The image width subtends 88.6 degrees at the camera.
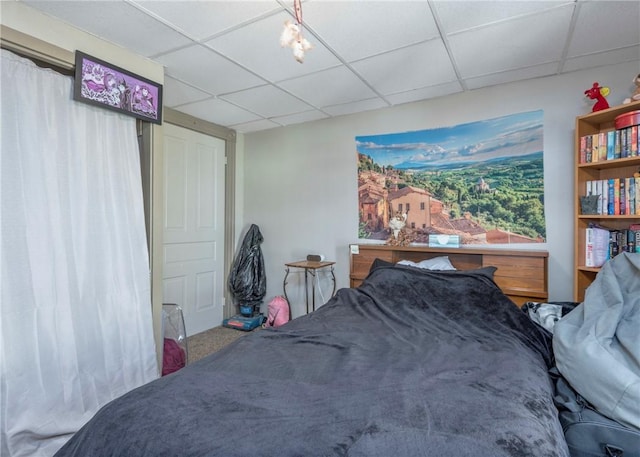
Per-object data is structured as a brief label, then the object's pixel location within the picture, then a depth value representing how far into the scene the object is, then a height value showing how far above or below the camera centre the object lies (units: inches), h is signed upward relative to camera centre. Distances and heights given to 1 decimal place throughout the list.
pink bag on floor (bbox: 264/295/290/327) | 140.1 -38.3
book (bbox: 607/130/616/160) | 81.2 +18.2
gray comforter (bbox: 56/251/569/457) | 36.5 -24.5
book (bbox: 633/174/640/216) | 77.5 +4.9
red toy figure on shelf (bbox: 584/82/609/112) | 85.3 +32.1
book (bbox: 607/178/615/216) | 82.0 +4.6
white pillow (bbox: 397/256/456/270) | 103.4 -14.0
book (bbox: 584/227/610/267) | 84.0 -7.3
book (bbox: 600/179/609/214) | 83.2 +5.4
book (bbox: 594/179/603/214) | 83.7 +6.4
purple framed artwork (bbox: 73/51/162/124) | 77.3 +34.9
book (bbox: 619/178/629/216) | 79.8 +4.9
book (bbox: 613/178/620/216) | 81.1 +4.8
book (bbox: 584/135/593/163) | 85.0 +17.8
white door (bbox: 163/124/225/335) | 130.5 -0.7
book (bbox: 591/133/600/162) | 83.6 +18.0
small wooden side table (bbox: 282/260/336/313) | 127.5 -22.1
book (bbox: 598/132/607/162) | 82.4 +17.8
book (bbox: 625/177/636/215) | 78.4 +5.3
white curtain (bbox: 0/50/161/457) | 66.6 -8.6
